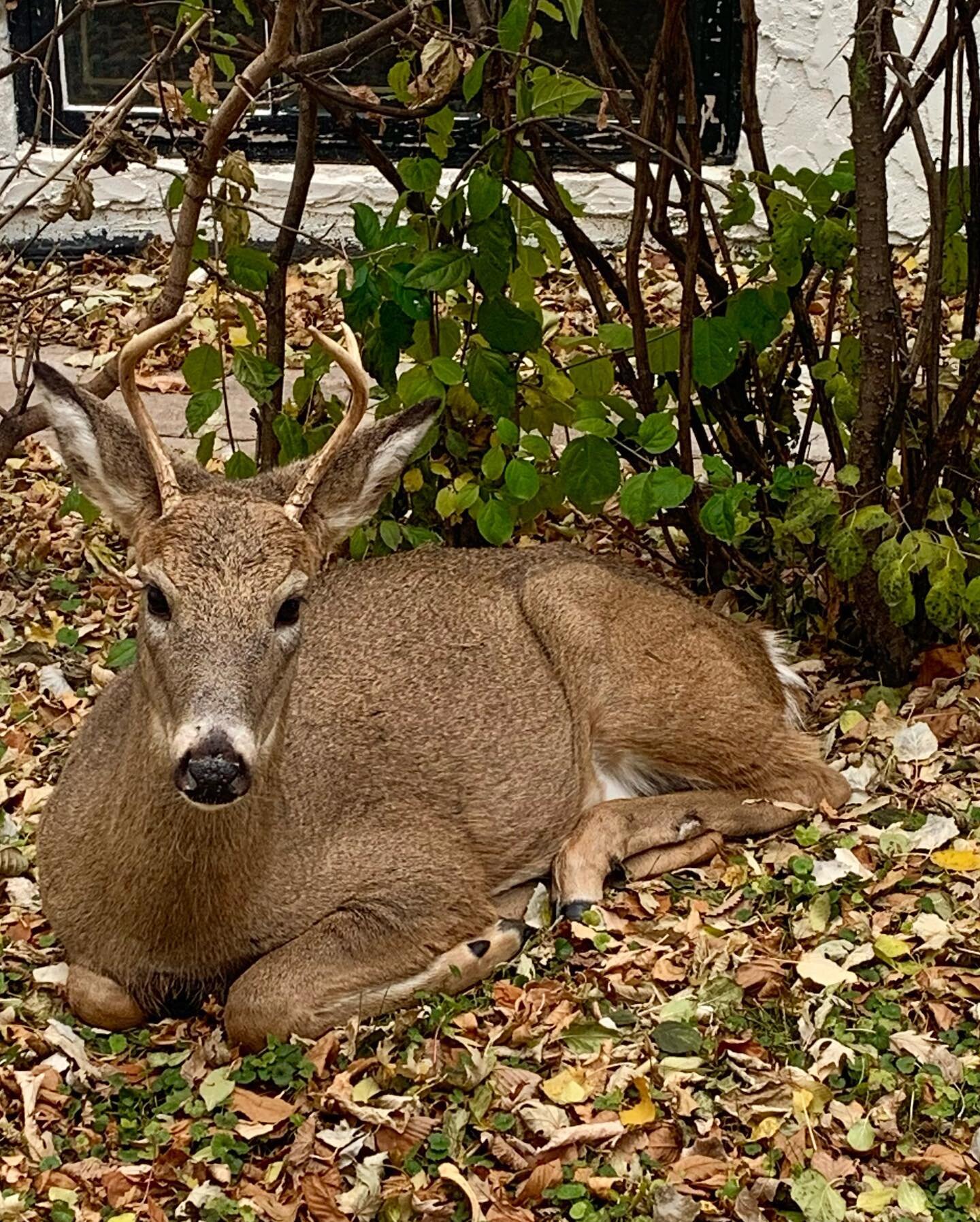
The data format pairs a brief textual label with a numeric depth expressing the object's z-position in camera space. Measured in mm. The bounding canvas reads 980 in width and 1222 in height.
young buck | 4223
